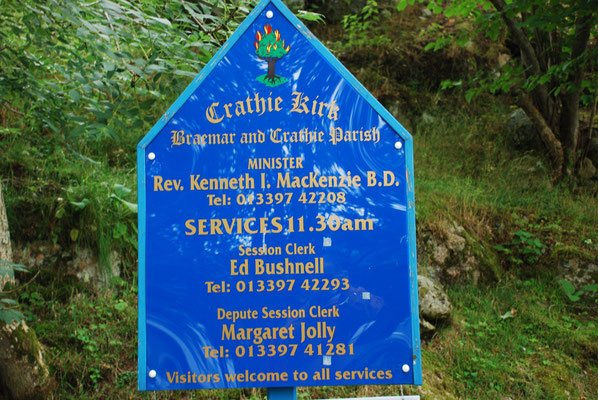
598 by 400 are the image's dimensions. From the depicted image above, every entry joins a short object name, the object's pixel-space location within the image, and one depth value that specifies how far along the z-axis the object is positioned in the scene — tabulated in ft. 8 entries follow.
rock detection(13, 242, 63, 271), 11.87
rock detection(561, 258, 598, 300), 14.60
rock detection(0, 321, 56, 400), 8.97
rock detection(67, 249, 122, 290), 12.05
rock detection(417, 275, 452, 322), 12.37
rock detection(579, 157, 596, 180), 18.66
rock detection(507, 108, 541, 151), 20.26
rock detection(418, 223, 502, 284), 14.67
